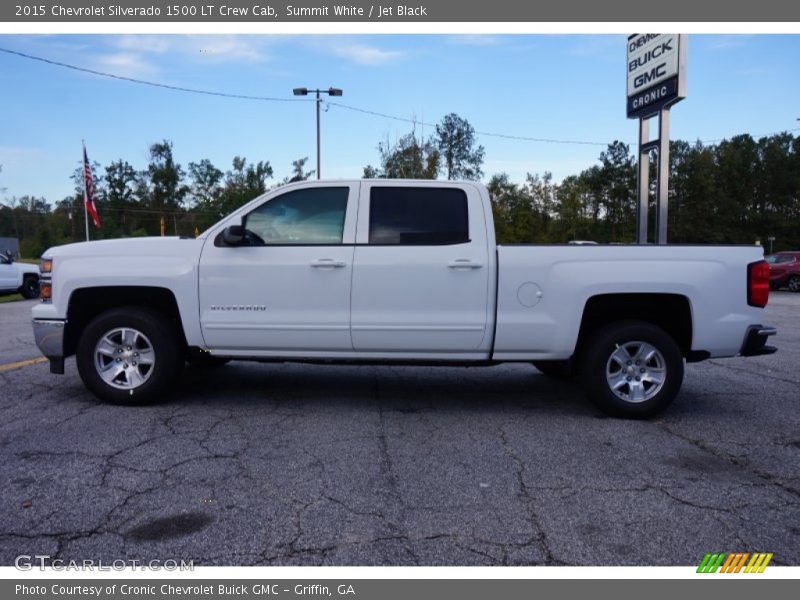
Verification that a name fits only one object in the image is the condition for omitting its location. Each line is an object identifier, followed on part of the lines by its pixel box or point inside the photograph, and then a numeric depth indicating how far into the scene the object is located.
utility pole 29.63
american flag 31.88
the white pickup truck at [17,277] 19.86
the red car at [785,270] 25.86
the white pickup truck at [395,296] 5.25
